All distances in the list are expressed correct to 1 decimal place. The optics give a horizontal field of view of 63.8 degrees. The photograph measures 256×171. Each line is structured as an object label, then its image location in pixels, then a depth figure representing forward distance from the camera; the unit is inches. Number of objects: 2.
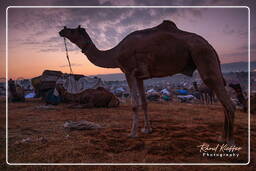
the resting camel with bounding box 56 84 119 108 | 274.2
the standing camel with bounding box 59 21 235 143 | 115.6
